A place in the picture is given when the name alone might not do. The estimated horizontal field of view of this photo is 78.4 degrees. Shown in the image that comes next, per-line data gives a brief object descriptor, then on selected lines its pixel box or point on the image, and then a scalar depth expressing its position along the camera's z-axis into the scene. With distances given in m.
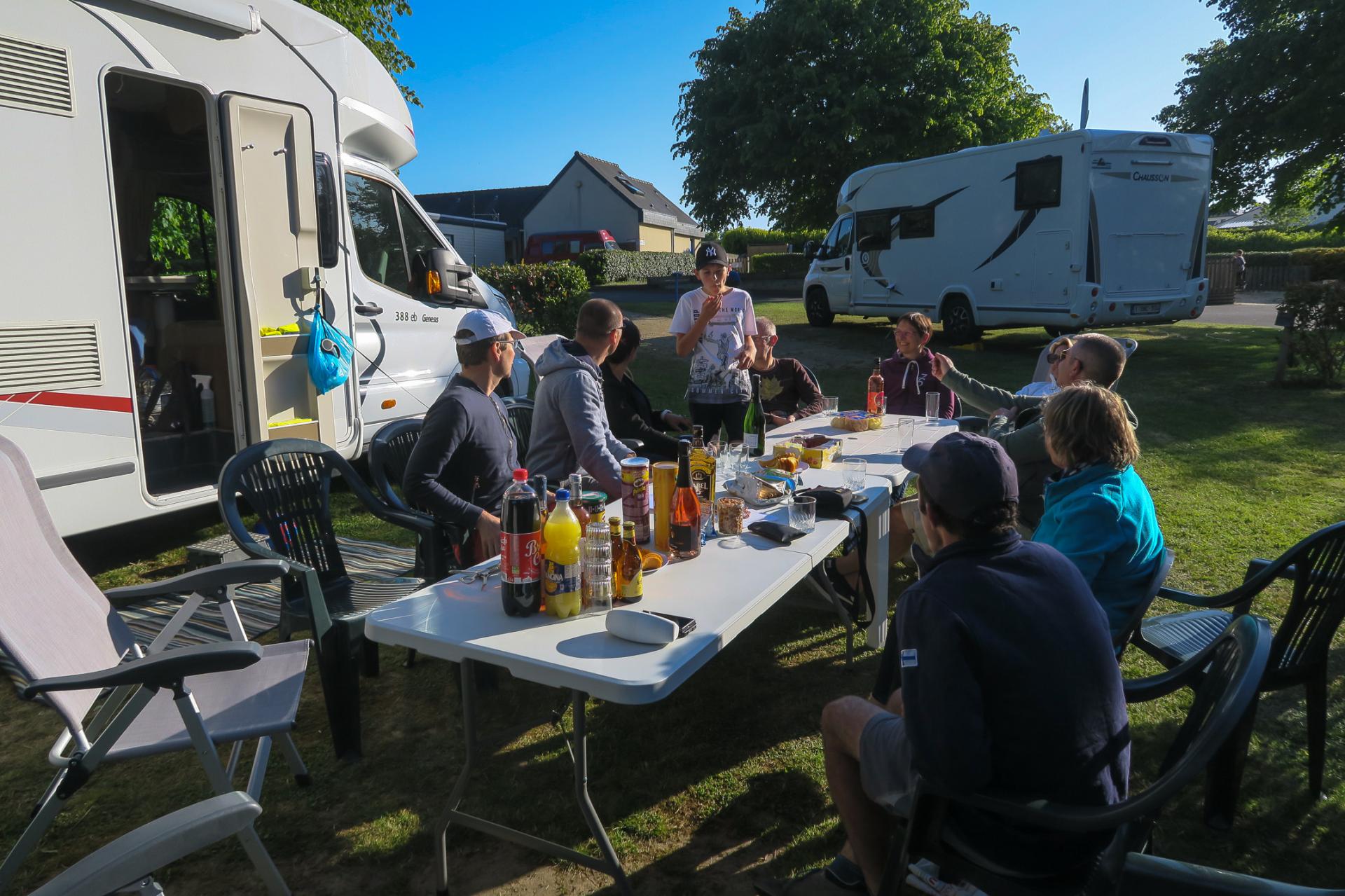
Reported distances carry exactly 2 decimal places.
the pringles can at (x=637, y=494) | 2.56
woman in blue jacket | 2.33
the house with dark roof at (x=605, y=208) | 41.38
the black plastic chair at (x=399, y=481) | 3.34
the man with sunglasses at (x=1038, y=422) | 3.28
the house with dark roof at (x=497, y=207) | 44.41
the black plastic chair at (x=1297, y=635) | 2.39
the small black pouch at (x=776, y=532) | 2.71
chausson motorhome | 11.22
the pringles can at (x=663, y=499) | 2.56
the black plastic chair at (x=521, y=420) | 4.47
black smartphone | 2.01
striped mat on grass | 3.66
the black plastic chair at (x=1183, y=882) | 1.20
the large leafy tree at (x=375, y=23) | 11.21
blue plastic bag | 4.94
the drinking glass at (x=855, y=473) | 3.35
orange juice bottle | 2.07
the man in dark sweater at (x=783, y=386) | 5.40
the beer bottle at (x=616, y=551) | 2.25
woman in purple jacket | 5.12
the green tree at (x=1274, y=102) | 14.16
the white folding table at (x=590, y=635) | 1.86
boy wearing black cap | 4.99
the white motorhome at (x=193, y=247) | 3.73
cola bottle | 2.03
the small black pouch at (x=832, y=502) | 3.01
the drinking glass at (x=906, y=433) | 4.25
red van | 35.50
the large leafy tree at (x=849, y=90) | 20.36
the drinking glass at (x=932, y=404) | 4.68
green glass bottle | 3.96
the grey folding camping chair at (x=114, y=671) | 1.98
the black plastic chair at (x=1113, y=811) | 1.50
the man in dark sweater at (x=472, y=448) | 3.07
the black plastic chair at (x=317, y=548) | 2.84
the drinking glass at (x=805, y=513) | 2.85
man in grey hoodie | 3.23
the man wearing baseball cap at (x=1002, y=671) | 1.56
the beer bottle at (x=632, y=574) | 2.23
